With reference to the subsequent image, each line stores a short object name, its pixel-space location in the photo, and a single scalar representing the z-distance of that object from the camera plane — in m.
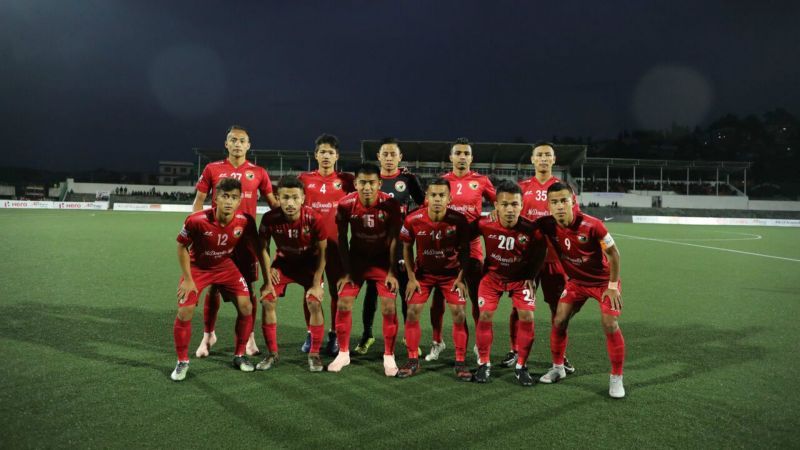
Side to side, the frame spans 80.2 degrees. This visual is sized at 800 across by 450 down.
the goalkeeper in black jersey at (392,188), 5.16
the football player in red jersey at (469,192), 5.17
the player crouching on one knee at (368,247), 4.59
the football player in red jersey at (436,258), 4.45
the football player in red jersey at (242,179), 5.11
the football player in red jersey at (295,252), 4.55
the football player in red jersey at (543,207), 4.86
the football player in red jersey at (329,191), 5.07
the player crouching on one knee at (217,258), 4.23
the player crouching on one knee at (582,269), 3.91
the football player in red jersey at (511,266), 4.28
